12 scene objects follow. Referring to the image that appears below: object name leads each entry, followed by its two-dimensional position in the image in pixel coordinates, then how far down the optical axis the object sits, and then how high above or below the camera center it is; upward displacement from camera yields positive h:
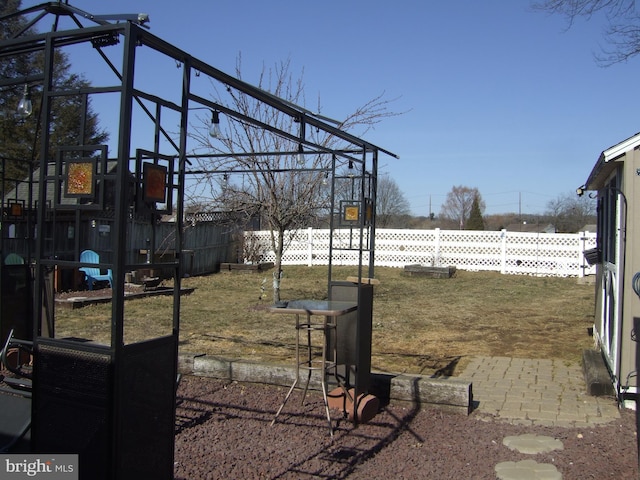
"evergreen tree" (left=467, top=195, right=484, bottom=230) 47.44 +2.11
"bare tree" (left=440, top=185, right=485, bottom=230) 64.81 +4.75
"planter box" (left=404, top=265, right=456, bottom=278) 17.92 -0.86
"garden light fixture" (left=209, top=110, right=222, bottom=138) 4.51 +0.94
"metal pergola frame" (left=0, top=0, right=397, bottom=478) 2.62 +0.71
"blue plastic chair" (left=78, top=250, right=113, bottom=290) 13.22 -0.89
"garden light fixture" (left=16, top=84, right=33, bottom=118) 3.87 +0.88
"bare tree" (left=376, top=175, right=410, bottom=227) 38.43 +2.94
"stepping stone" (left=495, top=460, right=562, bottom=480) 3.92 -1.57
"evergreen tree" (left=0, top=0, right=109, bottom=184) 16.73 +3.52
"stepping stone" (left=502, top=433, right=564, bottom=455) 4.40 -1.55
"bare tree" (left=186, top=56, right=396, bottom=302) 10.69 +0.97
